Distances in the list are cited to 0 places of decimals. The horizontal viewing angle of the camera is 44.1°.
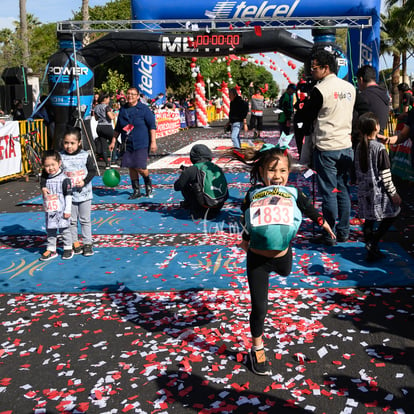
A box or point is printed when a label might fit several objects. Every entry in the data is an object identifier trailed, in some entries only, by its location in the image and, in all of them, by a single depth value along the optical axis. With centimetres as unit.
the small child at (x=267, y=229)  337
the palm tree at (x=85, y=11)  2748
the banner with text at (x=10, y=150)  1241
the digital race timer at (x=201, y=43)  1573
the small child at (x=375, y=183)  566
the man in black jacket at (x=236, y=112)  1370
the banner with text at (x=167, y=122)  2627
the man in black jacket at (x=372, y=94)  722
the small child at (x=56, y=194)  612
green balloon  1009
